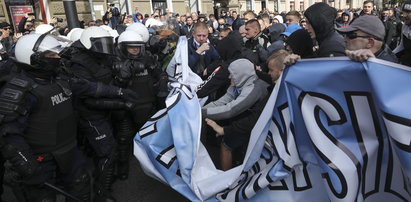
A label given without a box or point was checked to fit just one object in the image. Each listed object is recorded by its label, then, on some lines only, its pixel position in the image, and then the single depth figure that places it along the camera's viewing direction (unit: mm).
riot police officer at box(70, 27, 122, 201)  3066
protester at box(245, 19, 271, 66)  4395
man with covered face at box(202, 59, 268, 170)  2748
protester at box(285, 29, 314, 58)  2879
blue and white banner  1613
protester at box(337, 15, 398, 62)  2275
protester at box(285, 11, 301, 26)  5465
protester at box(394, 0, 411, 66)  3531
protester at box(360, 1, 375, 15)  7174
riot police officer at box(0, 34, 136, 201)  2152
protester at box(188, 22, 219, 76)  4293
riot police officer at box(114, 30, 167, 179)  3529
